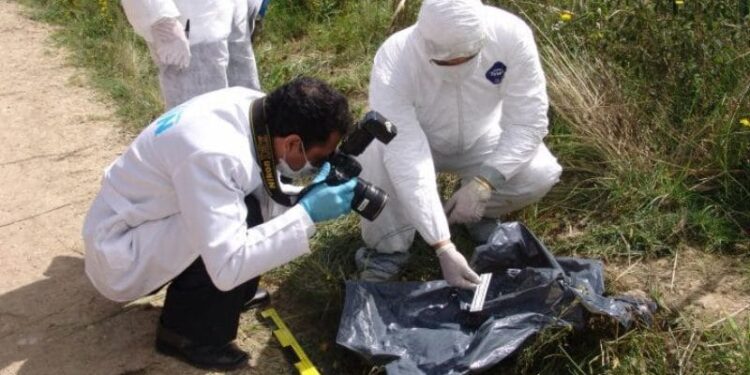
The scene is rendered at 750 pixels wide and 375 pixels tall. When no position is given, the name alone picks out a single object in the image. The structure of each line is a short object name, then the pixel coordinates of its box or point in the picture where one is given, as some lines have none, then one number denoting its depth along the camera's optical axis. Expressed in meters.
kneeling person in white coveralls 2.91
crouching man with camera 2.45
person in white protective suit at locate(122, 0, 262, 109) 3.39
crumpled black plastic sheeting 2.71
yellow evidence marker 2.90
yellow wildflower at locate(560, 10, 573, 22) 4.14
